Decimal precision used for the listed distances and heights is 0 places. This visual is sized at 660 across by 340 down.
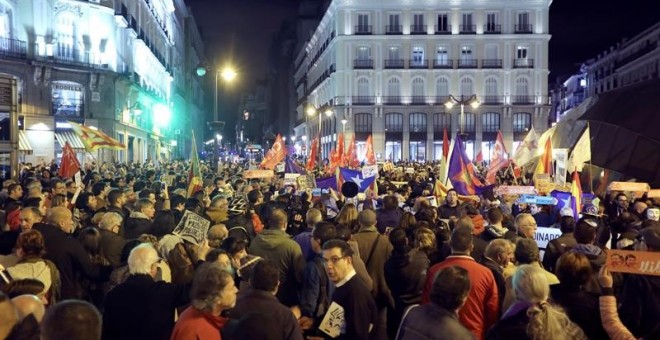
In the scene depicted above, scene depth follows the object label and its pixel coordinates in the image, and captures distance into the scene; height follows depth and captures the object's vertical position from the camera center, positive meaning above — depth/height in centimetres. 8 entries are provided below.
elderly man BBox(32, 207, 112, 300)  692 -101
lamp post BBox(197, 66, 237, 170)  1867 +249
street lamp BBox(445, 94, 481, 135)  3785 +354
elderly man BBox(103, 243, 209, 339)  511 -109
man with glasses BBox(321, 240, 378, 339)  528 -105
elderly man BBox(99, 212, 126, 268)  760 -90
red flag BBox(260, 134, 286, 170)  2228 +25
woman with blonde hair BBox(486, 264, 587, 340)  413 -96
